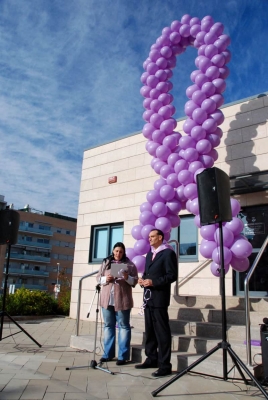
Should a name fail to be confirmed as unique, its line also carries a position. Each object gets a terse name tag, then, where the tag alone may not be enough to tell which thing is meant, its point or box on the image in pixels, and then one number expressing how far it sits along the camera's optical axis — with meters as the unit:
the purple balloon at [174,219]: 6.41
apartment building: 71.75
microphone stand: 3.99
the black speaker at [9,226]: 5.99
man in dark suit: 3.95
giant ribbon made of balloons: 6.26
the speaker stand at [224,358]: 3.11
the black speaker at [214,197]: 3.92
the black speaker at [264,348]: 3.55
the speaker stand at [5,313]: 5.45
